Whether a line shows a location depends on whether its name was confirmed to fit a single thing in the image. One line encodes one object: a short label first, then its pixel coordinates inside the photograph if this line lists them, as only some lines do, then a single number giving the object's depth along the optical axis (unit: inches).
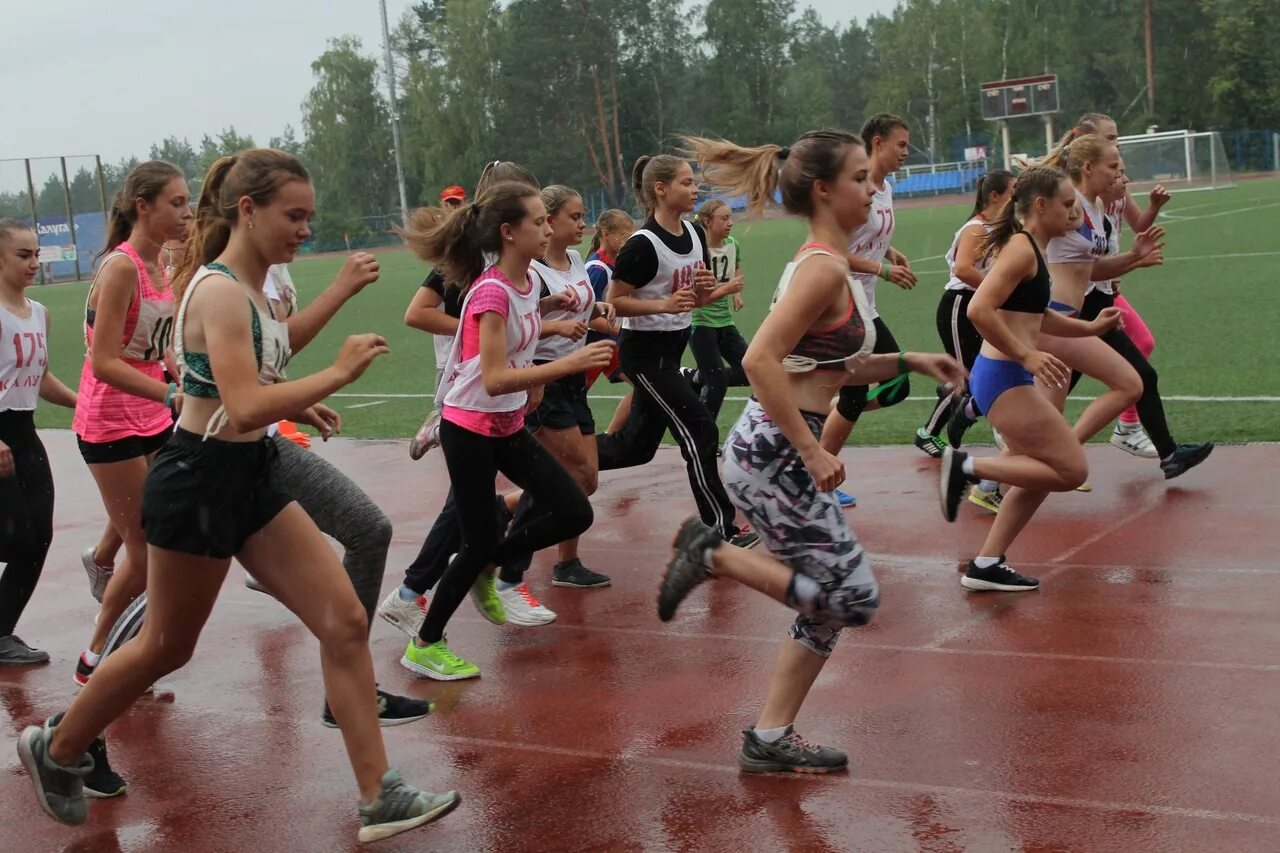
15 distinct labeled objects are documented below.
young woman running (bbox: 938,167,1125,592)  248.5
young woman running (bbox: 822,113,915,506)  324.8
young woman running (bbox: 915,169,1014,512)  327.3
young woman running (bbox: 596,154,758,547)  298.7
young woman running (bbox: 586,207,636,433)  343.6
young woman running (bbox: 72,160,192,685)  215.0
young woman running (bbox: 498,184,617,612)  264.2
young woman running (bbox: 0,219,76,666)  248.7
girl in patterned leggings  172.7
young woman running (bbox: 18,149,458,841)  158.6
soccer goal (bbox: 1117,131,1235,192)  2058.3
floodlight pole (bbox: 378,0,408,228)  2763.3
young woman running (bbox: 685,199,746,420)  343.3
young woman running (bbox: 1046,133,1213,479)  301.1
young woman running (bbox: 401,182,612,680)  223.9
